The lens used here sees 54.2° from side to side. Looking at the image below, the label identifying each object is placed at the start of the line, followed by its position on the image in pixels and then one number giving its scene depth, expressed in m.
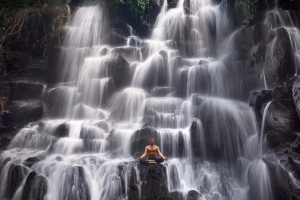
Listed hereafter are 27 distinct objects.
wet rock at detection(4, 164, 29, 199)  9.36
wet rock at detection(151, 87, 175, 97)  14.67
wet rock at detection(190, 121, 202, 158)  10.84
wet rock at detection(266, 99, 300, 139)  9.79
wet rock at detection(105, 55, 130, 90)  15.46
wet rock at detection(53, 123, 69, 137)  12.06
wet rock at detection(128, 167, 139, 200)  8.95
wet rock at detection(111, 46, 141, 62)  16.26
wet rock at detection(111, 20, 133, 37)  19.39
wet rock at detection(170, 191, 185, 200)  8.81
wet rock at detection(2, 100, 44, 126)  13.20
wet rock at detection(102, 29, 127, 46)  18.44
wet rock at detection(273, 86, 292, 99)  10.49
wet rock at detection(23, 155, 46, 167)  9.74
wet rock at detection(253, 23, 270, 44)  14.37
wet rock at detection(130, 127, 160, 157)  10.80
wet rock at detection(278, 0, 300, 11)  11.71
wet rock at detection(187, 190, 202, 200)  8.86
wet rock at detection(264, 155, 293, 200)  8.12
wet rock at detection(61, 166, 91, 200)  9.12
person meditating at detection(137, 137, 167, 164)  9.73
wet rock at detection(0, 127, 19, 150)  11.76
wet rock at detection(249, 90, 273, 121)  11.01
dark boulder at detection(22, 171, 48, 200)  9.04
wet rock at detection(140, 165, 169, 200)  8.80
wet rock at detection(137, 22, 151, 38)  20.08
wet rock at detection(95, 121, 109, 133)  12.24
